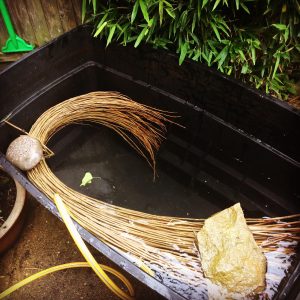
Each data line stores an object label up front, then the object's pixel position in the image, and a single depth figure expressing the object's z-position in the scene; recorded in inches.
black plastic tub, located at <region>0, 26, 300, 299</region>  77.8
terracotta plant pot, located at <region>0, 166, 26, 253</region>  71.3
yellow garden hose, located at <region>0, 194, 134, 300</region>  54.0
